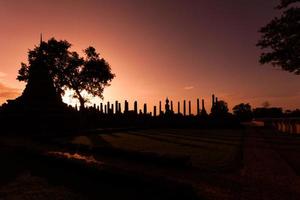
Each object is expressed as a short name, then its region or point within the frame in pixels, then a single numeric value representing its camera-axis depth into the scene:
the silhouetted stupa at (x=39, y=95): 18.96
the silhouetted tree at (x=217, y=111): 26.32
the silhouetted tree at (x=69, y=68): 23.74
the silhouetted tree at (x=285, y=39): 10.06
